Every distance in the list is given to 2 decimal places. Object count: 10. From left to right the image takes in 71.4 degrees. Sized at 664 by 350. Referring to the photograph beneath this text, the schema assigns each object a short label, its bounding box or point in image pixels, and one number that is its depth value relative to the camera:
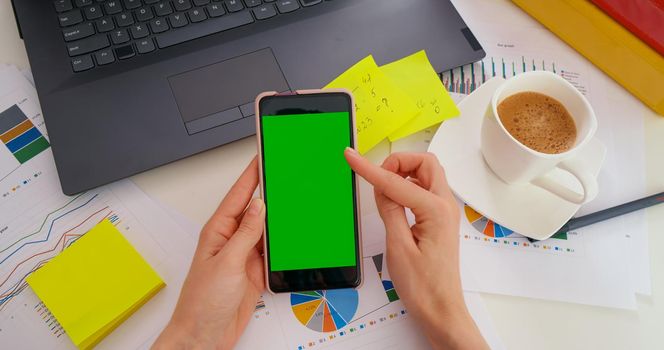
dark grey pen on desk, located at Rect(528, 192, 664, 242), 0.58
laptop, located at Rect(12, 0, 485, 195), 0.59
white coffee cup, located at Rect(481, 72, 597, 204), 0.50
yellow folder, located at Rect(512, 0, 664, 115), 0.62
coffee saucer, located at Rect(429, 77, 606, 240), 0.58
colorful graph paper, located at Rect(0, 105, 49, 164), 0.62
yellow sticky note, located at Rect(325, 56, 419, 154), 0.62
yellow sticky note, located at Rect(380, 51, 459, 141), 0.63
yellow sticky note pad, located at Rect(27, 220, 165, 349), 0.53
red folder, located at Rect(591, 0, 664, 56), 0.60
